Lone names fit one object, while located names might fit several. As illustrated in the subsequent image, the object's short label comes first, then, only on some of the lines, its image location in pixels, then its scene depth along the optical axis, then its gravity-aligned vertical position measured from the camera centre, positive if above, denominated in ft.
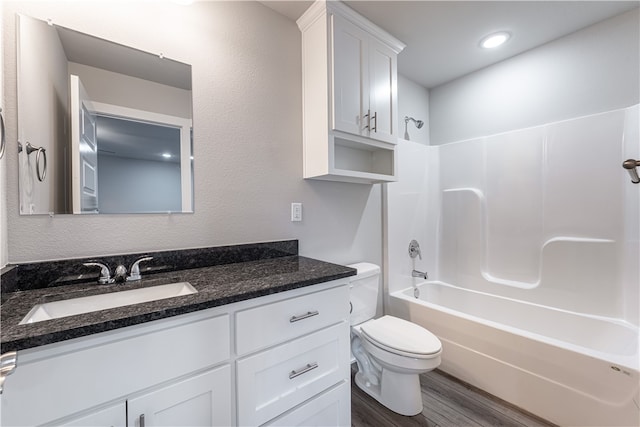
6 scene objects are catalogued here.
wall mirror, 3.36 +1.26
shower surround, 4.75 -1.22
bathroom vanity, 2.09 -1.42
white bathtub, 4.19 -2.85
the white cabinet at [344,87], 5.18 +2.60
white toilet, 4.72 -2.63
